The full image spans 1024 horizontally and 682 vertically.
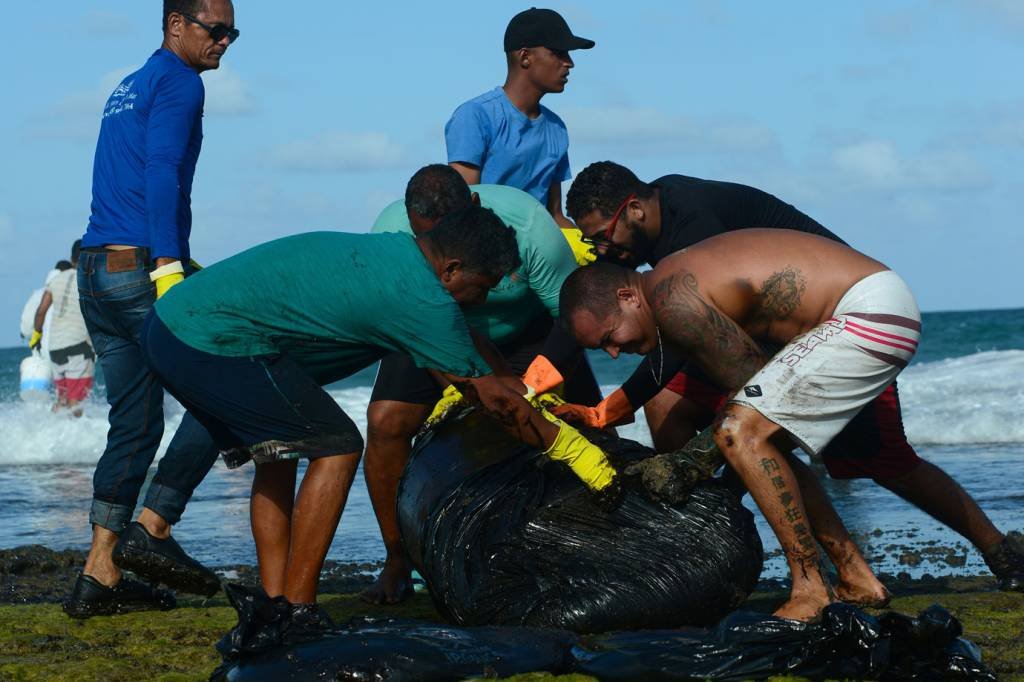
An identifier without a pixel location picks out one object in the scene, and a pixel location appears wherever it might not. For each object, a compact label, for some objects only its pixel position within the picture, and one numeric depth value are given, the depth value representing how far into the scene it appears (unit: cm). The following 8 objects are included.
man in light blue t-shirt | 1017
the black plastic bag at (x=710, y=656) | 610
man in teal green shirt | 706
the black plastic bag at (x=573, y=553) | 726
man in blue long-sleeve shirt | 852
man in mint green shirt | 875
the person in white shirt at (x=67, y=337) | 2100
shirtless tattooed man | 747
